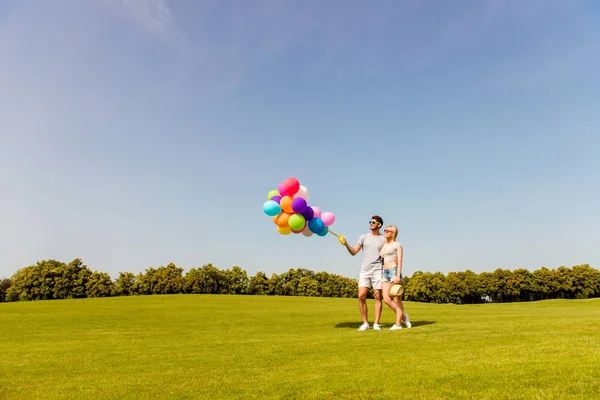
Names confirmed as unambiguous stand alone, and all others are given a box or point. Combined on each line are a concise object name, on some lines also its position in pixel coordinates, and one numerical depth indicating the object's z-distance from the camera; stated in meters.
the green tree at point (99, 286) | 80.56
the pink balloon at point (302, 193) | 11.31
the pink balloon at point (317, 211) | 11.41
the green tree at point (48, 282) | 77.56
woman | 9.88
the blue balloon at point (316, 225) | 11.10
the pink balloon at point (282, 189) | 11.13
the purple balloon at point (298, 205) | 10.74
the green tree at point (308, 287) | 101.62
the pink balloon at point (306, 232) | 11.44
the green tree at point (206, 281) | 90.38
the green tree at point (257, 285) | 98.81
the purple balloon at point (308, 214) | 11.05
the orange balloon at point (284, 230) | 11.33
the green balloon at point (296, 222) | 10.80
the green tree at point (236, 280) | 95.56
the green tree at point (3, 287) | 110.69
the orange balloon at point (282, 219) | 11.09
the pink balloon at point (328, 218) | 11.39
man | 10.28
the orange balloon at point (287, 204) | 10.97
